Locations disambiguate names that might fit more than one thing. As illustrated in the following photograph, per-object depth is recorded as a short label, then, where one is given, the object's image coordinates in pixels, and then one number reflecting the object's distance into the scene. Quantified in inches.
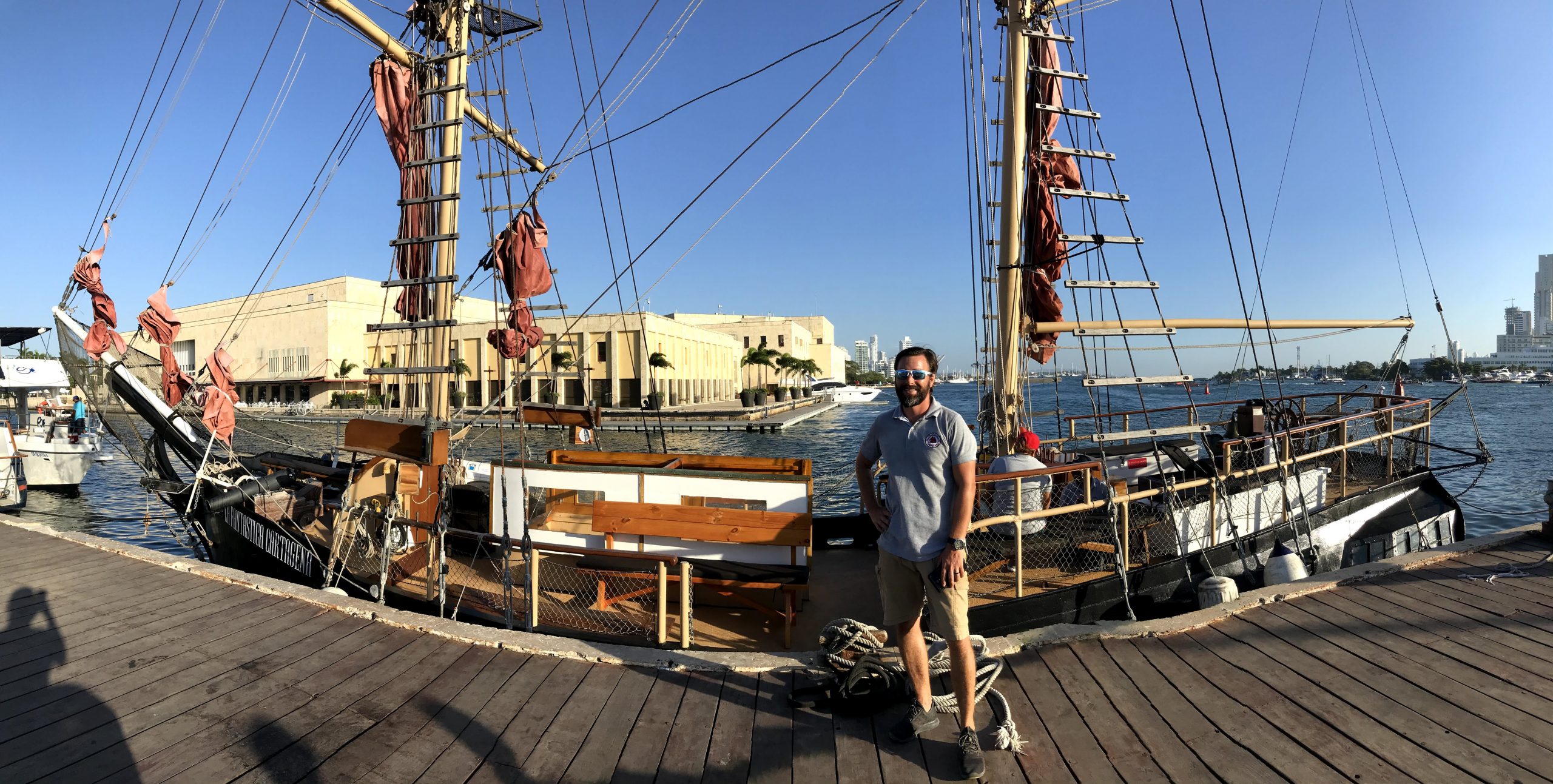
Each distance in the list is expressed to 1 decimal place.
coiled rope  144.3
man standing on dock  130.2
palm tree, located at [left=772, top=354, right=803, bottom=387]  3159.5
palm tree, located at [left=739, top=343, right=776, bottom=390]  2878.9
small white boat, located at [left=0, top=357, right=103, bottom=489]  898.7
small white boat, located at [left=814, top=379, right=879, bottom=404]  3708.2
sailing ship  257.1
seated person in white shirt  280.1
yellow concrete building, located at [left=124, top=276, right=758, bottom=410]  2315.5
